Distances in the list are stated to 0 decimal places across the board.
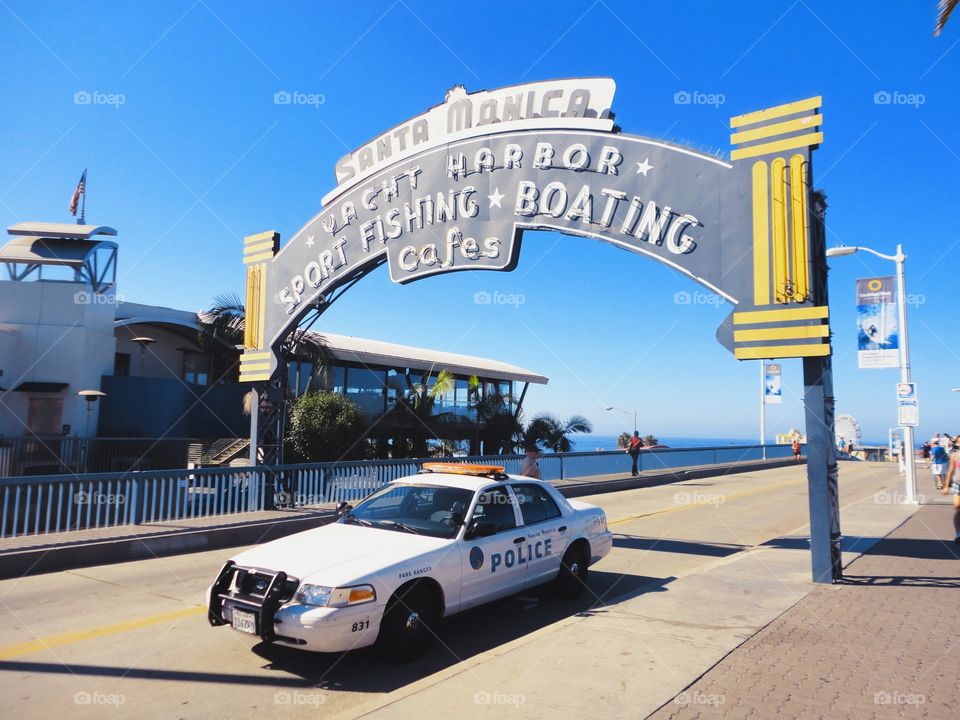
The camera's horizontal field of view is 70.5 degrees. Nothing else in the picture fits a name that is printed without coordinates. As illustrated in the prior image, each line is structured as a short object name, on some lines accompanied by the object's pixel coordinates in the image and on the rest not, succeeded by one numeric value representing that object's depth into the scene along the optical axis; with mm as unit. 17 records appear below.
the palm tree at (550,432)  29875
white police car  5324
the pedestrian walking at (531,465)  12008
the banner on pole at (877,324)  16281
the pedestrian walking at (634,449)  26031
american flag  28781
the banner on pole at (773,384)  36062
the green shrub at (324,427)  21812
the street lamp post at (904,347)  19547
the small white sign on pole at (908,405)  19219
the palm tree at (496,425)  28875
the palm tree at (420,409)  26828
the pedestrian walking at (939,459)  20203
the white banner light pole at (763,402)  39556
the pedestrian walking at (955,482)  11223
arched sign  9547
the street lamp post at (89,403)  20391
